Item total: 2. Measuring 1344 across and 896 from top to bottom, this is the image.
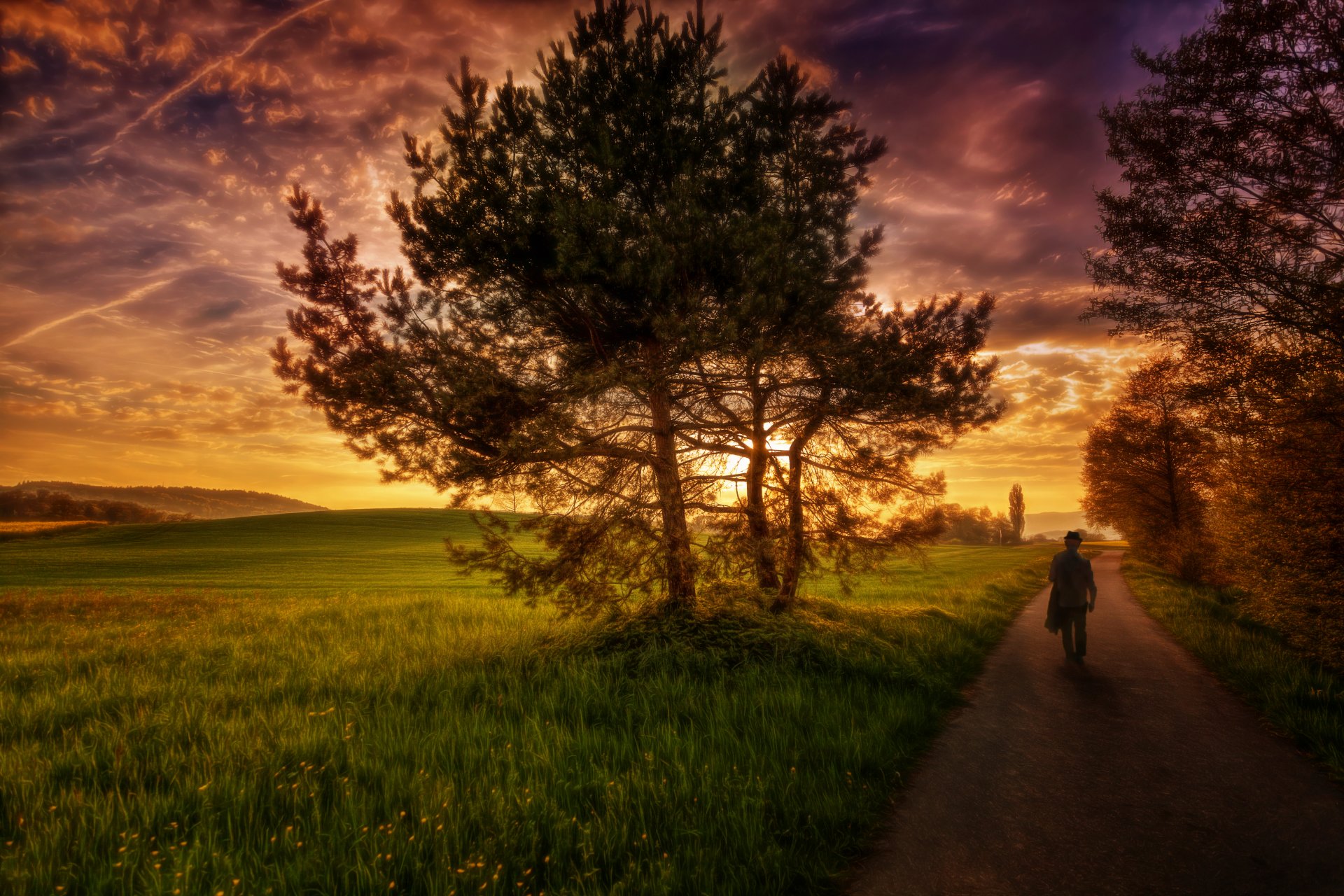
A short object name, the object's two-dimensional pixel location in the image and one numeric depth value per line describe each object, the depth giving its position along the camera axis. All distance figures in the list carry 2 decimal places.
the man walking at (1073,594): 8.60
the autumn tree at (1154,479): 21.89
